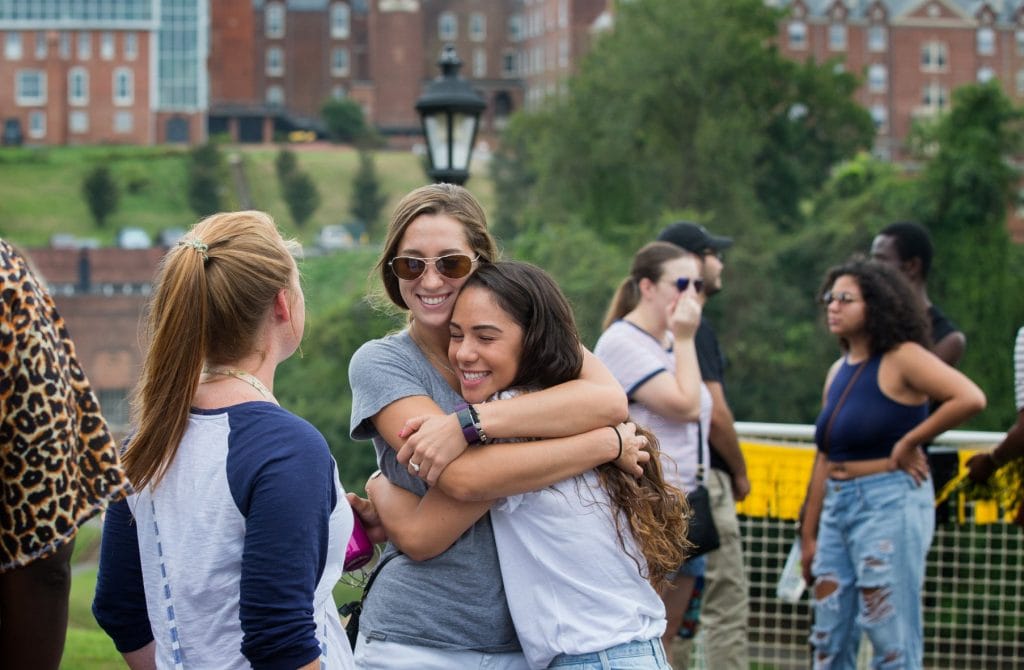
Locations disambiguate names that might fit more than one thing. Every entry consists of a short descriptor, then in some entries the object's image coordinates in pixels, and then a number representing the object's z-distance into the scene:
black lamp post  8.38
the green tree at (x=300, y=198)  79.94
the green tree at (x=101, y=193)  76.75
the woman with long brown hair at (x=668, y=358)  4.14
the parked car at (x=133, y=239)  73.25
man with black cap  4.99
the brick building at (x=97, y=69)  84.38
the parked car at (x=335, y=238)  73.44
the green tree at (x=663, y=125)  41.38
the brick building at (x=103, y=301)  62.91
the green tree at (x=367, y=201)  79.94
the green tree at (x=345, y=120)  88.38
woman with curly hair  4.59
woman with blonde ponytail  2.23
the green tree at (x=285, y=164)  82.12
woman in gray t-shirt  2.58
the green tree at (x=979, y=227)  33.84
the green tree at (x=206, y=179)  78.06
